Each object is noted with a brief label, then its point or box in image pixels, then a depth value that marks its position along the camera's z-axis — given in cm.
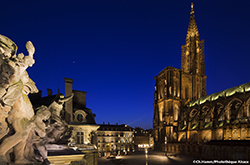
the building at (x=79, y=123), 1730
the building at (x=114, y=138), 6003
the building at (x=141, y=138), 8406
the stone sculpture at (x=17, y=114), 265
